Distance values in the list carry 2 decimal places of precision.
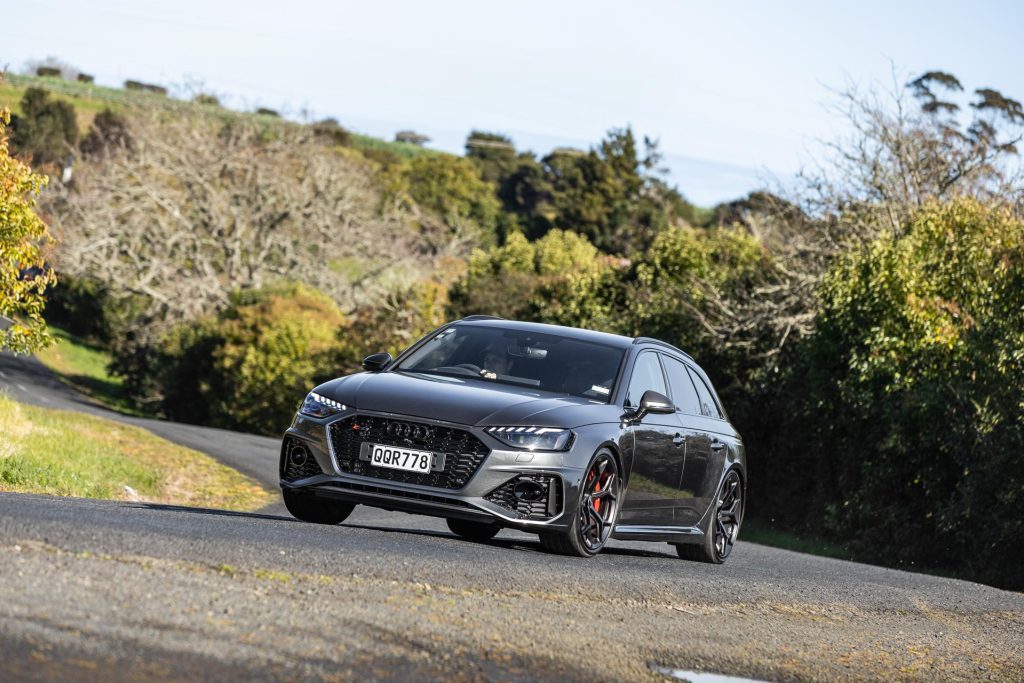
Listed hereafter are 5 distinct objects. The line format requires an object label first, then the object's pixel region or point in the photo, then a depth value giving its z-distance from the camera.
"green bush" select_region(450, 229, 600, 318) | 49.66
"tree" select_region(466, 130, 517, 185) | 126.88
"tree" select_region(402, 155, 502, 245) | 103.38
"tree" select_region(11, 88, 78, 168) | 94.44
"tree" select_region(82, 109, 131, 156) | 91.12
